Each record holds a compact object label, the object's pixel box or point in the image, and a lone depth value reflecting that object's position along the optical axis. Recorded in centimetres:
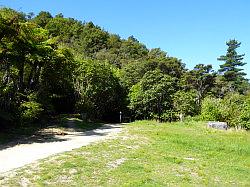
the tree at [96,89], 1747
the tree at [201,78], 3273
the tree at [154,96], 1944
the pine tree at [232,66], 3669
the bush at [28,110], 1048
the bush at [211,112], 1831
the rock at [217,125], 1482
